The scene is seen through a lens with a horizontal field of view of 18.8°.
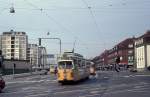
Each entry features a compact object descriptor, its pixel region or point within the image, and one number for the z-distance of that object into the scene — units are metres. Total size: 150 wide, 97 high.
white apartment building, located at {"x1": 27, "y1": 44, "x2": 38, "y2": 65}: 188.27
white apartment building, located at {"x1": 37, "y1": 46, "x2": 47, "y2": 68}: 149.32
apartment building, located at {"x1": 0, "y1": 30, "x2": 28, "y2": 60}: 155.50
